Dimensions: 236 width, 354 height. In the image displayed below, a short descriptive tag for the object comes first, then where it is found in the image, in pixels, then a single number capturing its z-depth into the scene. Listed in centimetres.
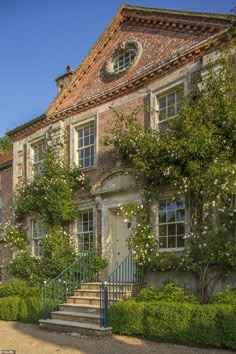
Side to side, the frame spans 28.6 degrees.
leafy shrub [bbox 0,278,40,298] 1463
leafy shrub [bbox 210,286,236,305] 936
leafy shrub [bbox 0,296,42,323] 1353
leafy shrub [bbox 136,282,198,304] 1040
